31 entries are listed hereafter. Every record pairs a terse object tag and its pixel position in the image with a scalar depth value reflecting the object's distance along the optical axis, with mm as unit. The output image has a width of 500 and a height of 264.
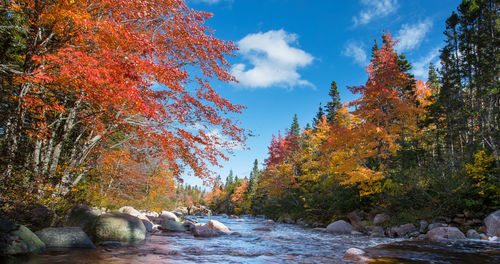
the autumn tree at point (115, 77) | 5898
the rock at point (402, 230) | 12280
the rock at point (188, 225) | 13764
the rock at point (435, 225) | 11620
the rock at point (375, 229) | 13414
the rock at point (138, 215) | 11570
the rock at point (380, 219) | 14706
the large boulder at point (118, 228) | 7750
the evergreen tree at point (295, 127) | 46962
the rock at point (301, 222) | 23439
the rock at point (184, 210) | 66762
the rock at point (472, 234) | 9886
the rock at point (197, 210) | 66369
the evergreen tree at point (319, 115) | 43244
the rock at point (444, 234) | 9952
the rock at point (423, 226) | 11989
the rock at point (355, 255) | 6145
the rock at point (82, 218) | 8081
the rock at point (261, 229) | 15466
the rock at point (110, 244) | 6938
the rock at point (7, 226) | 4817
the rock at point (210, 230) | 10835
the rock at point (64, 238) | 5909
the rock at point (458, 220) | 11625
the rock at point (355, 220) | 15416
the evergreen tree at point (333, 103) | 38950
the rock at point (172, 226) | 12888
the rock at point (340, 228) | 14994
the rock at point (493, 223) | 9773
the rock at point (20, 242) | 4703
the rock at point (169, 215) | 19019
